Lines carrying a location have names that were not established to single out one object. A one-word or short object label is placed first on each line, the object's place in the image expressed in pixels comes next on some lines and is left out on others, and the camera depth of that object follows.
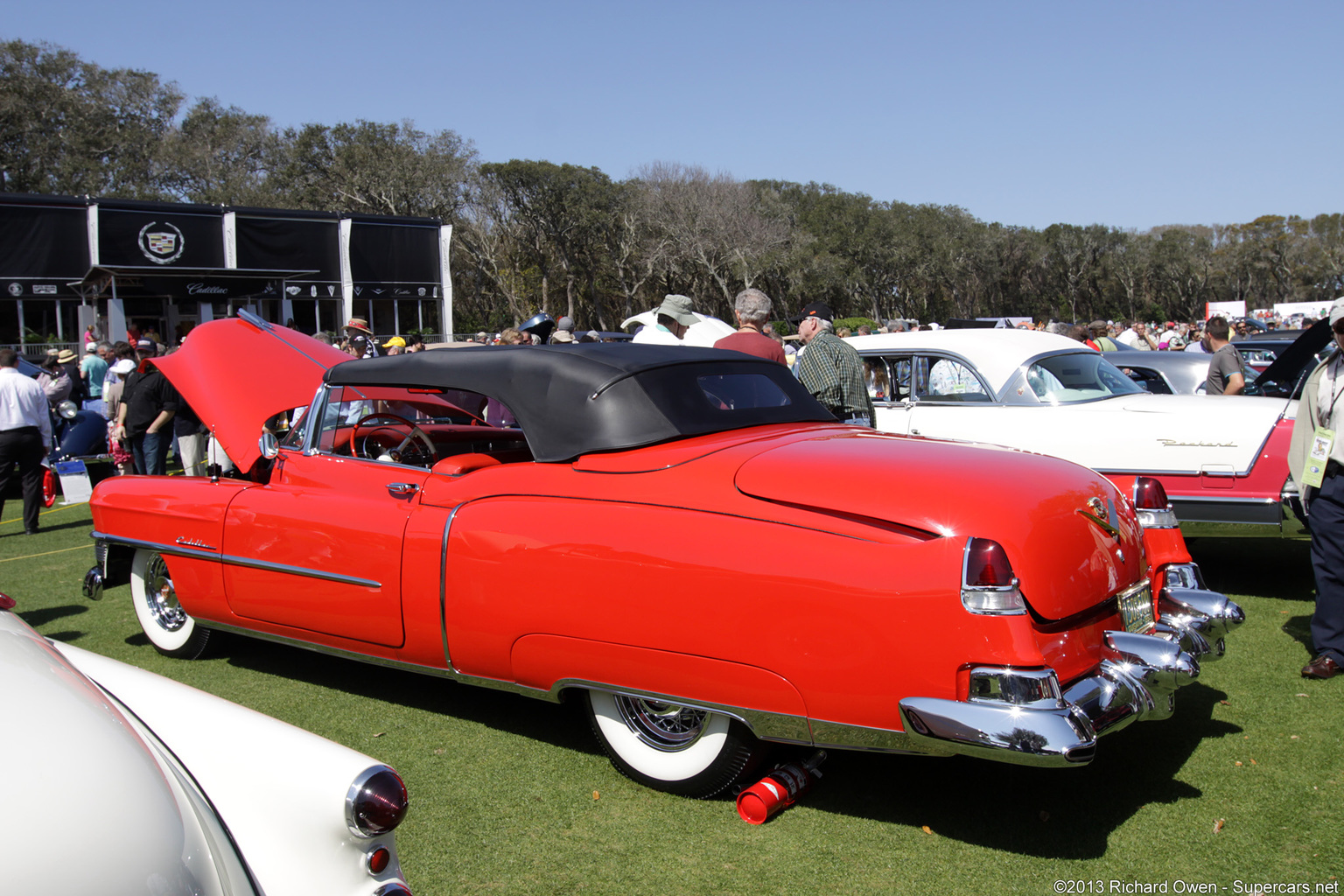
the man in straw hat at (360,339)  10.66
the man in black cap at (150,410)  9.88
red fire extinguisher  3.20
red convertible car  2.72
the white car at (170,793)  1.46
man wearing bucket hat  7.48
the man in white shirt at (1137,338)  17.81
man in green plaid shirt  6.06
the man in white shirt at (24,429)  9.07
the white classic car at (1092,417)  5.68
